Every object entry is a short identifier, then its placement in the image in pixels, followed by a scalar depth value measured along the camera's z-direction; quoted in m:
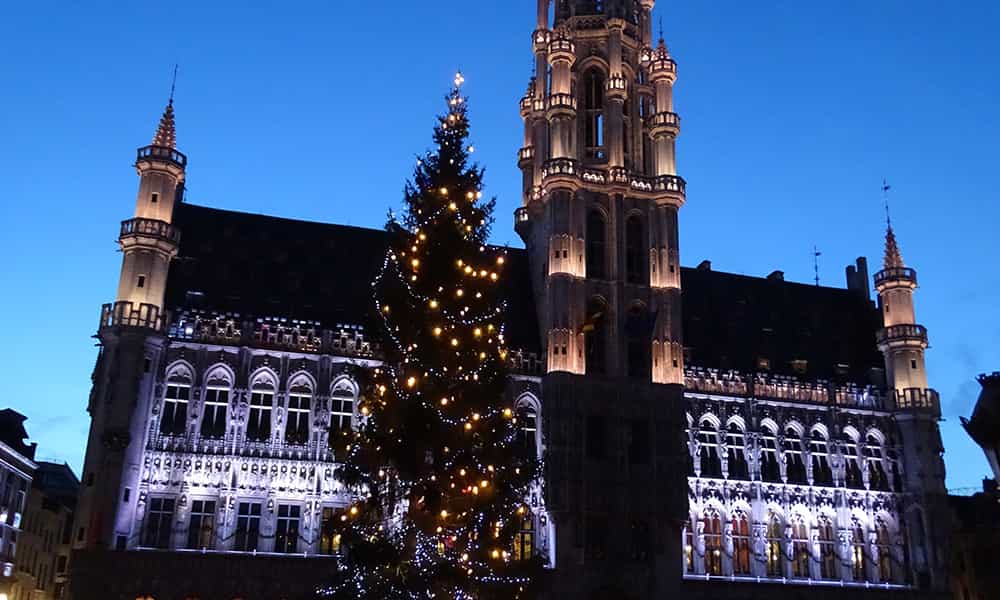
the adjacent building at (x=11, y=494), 43.62
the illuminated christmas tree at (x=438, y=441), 25.09
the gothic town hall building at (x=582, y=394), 40.19
